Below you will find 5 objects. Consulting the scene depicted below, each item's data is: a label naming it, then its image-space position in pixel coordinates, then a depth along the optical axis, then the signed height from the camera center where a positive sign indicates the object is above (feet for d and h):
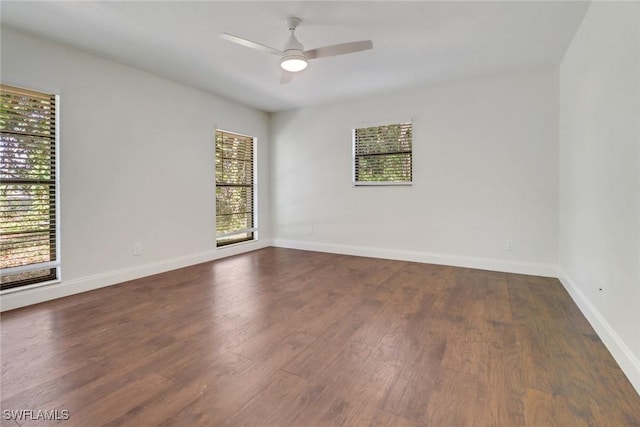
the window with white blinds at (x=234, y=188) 16.18 +1.25
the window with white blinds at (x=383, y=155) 14.99 +2.84
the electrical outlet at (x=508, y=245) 12.85 -1.49
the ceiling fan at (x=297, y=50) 8.28 +4.48
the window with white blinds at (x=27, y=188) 9.07 +0.72
